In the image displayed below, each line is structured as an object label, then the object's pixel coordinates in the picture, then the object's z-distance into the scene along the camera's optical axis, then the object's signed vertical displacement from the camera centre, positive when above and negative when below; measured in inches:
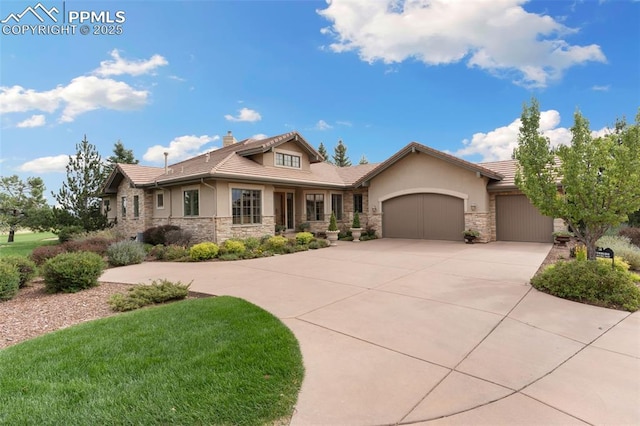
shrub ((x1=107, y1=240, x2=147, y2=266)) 418.3 -53.6
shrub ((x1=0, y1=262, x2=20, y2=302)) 255.1 -53.8
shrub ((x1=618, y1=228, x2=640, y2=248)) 489.0 -46.2
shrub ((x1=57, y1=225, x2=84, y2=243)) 713.1 -37.7
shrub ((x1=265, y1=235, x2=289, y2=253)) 534.3 -55.7
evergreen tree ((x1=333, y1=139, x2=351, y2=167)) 1929.1 +357.9
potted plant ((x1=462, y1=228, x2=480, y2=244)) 589.0 -50.2
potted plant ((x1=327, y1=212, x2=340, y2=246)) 627.8 -42.2
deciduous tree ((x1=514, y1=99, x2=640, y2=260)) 259.0 +26.4
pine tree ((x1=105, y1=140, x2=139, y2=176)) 1269.7 +249.2
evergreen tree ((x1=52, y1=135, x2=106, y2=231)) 764.0 +72.4
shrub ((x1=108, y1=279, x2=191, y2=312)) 237.1 -65.3
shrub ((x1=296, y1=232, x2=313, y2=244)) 587.0 -49.9
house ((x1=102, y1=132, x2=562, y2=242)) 572.4 +34.7
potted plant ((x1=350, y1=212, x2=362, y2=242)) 677.9 -39.9
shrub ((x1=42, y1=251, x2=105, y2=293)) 272.1 -50.7
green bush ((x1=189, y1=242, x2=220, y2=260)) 458.6 -56.7
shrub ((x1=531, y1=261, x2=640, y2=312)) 228.7 -62.1
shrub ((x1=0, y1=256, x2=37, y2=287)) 283.8 -47.3
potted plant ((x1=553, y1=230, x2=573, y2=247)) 530.9 -51.9
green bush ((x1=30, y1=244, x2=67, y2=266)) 375.1 -45.9
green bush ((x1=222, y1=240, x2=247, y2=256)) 490.5 -55.3
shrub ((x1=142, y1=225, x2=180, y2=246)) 579.8 -36.8
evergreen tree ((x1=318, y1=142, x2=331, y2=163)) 1885.8 +380.8
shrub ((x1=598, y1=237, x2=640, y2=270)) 343.9 -53.3
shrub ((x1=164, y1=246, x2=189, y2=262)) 463.2 -60.4
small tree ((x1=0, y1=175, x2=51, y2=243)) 900.0 +37.6
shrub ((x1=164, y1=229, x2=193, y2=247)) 544.2 -42.3
